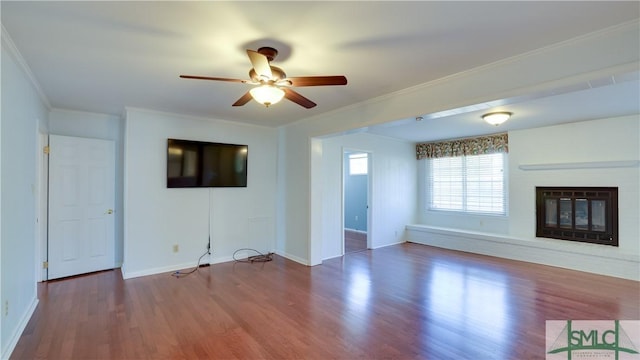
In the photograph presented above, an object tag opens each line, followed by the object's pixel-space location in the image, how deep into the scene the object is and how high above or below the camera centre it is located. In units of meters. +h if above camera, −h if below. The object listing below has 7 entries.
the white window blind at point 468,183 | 6.21 -0.05
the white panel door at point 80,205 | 4.24 -0.36
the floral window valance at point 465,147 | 6.06 +0.75
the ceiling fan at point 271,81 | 2.28 +0.79
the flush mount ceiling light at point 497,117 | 4.37 +0.93
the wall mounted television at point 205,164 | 4.64 +0.27
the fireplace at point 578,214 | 4.83 -0.55
